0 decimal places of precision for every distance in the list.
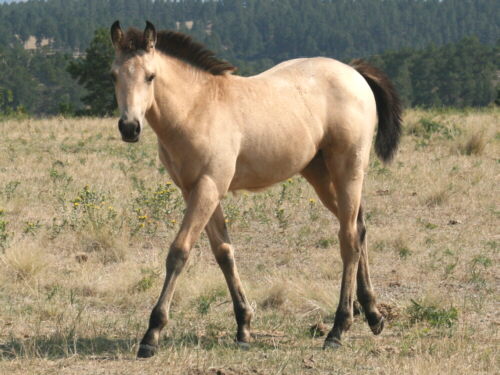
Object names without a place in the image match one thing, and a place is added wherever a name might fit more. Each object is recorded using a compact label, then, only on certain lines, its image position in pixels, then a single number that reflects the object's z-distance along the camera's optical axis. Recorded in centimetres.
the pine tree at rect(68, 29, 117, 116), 8994
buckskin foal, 974
